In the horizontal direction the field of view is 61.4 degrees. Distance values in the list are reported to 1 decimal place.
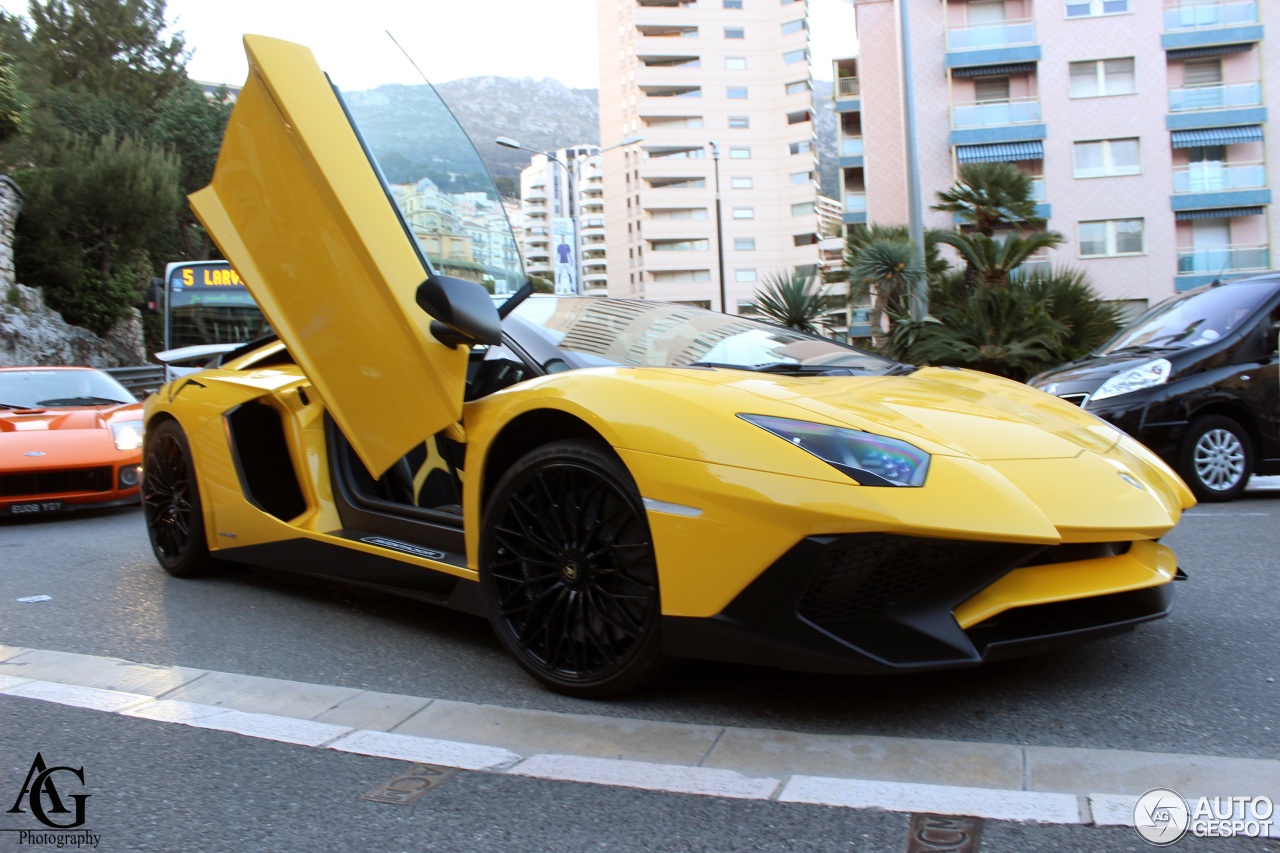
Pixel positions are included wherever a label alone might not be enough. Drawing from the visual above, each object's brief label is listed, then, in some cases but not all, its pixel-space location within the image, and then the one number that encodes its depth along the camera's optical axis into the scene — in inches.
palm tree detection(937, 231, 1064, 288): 535.8
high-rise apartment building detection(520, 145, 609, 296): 5369.1
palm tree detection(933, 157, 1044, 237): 614.9
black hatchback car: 265.6
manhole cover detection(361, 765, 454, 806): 89.4
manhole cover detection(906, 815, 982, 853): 74.6
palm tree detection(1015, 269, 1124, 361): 500.7
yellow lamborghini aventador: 96.3
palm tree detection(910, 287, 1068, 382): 481.7
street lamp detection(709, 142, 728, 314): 1454.6
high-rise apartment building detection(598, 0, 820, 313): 3284.9
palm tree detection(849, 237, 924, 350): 537.0
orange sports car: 287.4
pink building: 1471.5
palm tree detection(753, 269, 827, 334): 494.0
